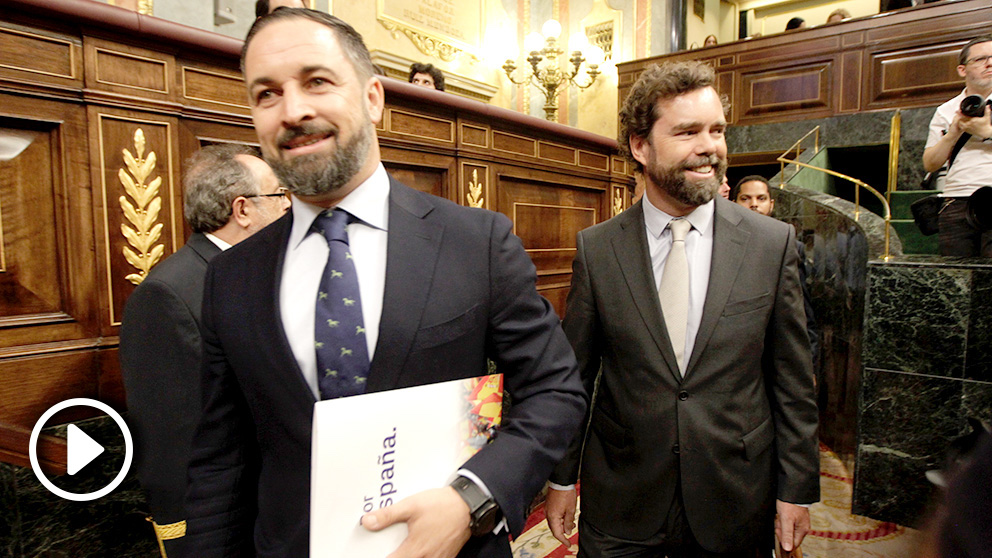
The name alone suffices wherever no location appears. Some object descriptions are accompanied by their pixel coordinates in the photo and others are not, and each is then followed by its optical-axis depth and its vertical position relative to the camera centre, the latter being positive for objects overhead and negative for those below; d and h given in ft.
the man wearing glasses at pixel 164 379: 4.44 -0.99
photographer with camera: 9.13 +1.72
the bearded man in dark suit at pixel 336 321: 2.94 -0.35
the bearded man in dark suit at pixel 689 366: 4.50 -0.96
